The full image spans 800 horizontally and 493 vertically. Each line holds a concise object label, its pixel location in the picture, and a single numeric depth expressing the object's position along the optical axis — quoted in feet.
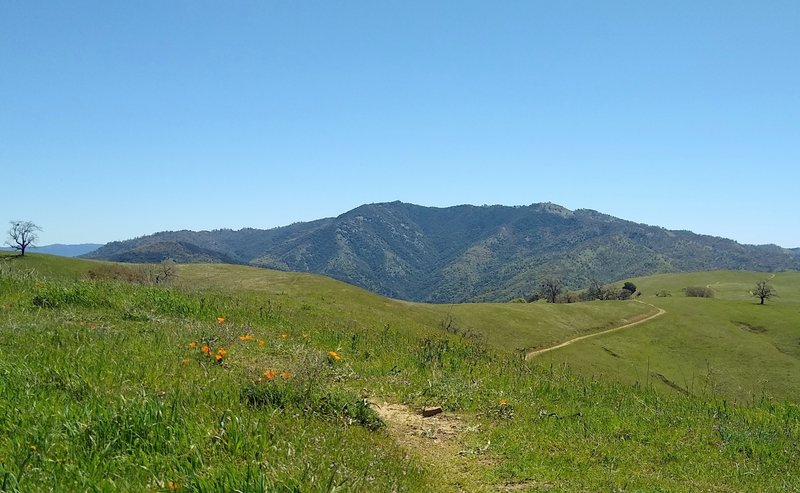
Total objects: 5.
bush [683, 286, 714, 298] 512.22
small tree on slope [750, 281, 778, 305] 421.67
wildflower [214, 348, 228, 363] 32.82
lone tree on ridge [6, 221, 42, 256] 346.87
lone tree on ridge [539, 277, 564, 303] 462.60
